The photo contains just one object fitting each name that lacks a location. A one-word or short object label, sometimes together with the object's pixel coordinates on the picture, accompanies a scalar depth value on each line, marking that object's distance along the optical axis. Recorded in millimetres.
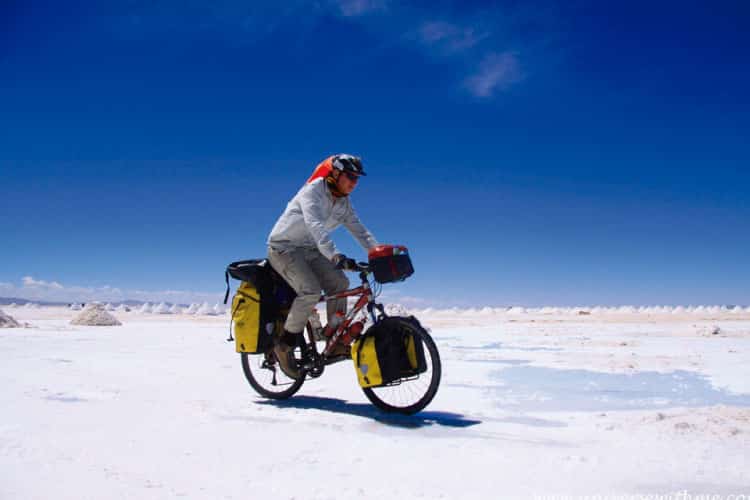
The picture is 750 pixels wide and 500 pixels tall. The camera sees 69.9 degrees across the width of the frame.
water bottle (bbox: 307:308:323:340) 5027
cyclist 4750
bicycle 4367
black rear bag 5215
